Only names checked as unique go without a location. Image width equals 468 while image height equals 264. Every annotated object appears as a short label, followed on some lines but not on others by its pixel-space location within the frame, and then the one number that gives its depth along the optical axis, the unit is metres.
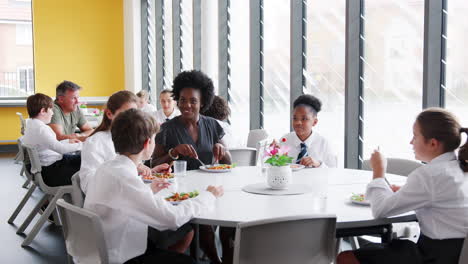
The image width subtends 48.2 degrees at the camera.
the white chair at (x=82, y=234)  1.86
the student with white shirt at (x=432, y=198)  1.88
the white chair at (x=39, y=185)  3.92
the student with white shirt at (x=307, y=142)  3.37
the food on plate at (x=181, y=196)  2.13
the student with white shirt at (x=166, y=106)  5.91
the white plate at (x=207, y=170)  2.99
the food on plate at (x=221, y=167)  3.03
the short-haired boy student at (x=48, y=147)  4.17
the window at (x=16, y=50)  10.12
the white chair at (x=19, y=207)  4.57
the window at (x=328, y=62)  4.71
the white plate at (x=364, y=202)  2.09
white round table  1.92
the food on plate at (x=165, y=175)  2.70
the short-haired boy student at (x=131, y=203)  1.92
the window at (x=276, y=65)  5.64
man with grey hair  5.02
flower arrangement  2.40
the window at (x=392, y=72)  3.90
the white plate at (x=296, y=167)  2.97
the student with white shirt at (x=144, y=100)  6.38
